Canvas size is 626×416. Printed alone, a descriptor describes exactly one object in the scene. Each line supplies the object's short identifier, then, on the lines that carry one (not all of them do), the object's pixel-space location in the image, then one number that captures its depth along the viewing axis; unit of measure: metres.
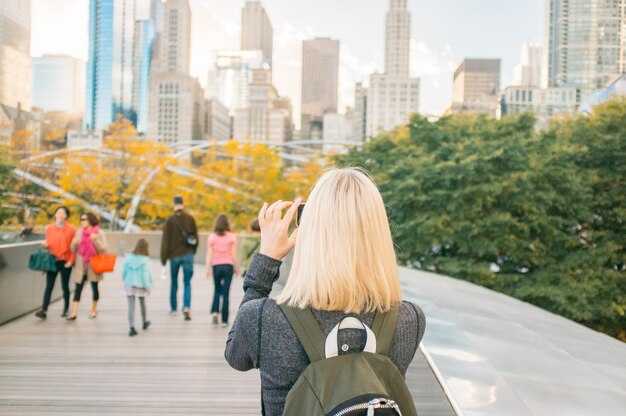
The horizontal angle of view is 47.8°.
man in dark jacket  9.58
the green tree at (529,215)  20.08
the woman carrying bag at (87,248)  9.11
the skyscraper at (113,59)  129.75
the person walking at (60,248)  9.20
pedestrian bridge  3.96
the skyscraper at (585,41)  72.75
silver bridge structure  37.38
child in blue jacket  8.39
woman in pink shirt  8.84
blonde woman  1.79
